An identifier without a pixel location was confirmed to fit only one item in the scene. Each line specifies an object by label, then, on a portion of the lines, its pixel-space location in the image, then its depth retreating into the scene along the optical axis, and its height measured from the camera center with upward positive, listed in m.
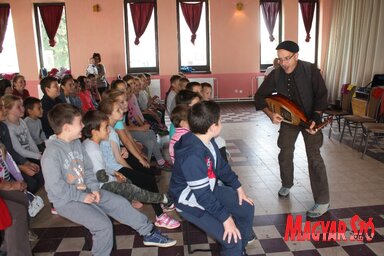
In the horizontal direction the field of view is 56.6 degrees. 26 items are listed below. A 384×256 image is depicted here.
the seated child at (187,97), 3.34 -0.47
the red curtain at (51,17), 10.07 +0.85
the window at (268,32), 10.45 +0.41
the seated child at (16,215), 2.31 -1.08
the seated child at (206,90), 4.52 -0.55
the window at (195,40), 10.34 +0.20
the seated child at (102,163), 2.64 -0.84
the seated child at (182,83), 5.05 -0.50
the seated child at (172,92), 5.05 -0.64
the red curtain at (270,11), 10.44 +1.00
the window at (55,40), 10.10 +0.22
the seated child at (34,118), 3.90 -0.76
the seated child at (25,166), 3.13 -1.04
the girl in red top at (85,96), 5.39 -0.74
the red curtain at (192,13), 10.28 +0.95
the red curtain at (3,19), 10.00 +0.81
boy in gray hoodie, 2.28 -0.92
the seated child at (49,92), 4.20 -0.51
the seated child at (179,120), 3.09 -0.63
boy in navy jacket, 1.99 -0.76
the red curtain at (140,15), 10.23 +0.90
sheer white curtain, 7.95 +0.03
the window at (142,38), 10.24 +0.26
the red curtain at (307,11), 10.52 +1.00
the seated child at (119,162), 2.96 -0.95
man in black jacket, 3.07 -0.45
